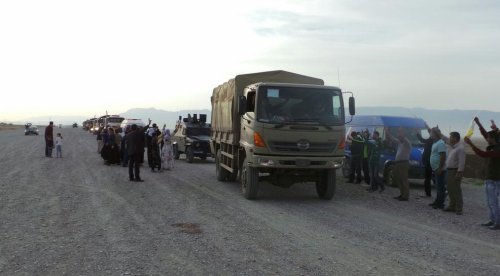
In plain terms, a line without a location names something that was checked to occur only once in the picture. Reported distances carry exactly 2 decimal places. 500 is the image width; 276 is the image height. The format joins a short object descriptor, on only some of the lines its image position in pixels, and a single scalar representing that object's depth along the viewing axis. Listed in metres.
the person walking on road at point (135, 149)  15.22
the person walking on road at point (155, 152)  18.62
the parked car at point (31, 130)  64.75
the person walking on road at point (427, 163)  13.36
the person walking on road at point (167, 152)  19.31
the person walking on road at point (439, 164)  11.44
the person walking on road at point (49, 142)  24.66
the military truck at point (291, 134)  11.12
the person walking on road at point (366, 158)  15.14
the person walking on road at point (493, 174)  9.14
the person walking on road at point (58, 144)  24.58
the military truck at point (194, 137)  23.27
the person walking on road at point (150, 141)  18.82
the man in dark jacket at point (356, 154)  15.68
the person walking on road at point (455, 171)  10.40
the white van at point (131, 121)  33.83
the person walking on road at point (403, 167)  12.59
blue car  15.27
